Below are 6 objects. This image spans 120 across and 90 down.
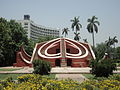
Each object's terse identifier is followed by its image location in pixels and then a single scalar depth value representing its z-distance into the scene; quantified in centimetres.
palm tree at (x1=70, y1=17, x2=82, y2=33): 4609
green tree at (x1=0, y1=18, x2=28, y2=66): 2897
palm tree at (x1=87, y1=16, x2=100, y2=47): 3994
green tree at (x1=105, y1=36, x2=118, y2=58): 6176
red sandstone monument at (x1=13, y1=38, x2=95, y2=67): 2525
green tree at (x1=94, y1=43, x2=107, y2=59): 6115
